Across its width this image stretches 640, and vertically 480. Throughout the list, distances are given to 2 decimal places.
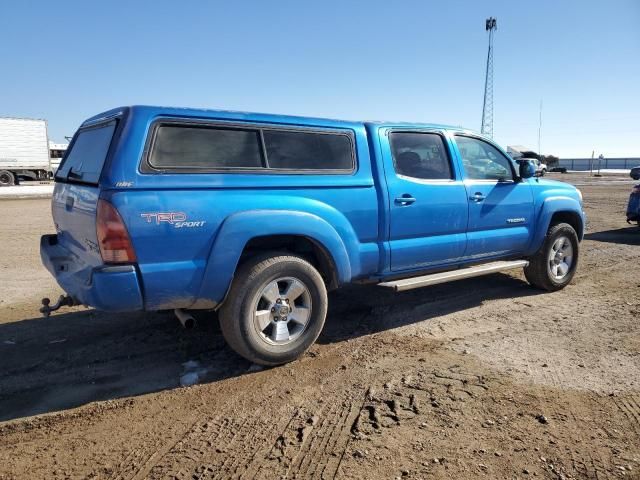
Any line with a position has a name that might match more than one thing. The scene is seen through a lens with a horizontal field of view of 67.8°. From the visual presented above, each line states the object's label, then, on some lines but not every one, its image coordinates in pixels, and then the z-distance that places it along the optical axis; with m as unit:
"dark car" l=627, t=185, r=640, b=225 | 10.54
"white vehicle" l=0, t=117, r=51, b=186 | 29.05
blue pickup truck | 3.28
